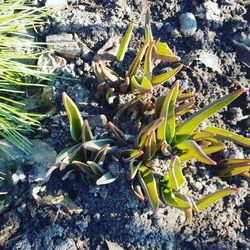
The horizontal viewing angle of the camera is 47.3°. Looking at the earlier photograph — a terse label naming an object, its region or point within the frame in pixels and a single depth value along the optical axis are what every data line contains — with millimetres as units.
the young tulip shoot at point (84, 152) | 287
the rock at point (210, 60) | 348
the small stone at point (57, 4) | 358
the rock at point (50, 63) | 333
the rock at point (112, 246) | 283
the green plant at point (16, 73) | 296
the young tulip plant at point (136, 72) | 312
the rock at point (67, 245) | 281
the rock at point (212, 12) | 366
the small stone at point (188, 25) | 360
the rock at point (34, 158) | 305
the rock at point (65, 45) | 340
